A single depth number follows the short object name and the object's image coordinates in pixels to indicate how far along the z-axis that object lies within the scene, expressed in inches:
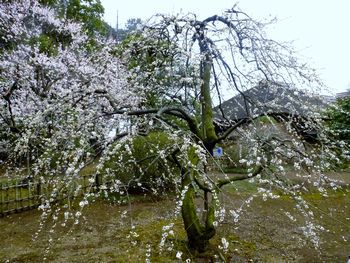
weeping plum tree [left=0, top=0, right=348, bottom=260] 108.7
